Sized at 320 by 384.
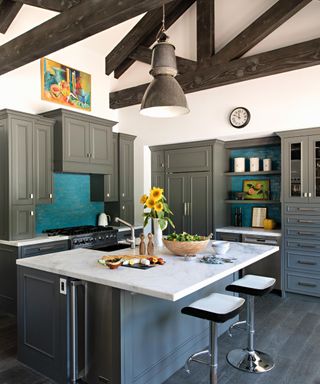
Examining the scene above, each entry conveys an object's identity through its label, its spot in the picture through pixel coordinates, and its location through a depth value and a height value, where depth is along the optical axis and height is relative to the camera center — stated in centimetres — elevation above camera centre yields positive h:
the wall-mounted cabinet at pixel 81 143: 465 +69
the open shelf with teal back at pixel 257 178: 522 +12
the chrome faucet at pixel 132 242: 312 -51
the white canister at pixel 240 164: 536 +38
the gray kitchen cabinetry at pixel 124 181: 581 +13
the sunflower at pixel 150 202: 296 -13
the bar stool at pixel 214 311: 210 -81
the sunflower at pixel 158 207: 297 -17
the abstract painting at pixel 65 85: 511 +170
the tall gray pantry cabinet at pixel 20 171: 403 +23
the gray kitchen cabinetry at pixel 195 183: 524 +9
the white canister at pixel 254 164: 521 +37
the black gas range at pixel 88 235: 463 -69
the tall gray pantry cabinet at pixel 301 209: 432 -29
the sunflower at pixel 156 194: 295 -5
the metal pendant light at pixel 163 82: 270 +89
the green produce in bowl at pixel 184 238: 280 -42
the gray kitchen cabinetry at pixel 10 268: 393 -96
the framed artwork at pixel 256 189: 534 -2
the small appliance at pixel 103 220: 571 -55
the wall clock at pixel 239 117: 490 +106
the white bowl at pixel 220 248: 279 -51
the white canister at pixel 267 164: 510 +36
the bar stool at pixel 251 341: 264 -130
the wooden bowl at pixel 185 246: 270 -48
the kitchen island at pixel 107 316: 209 -93
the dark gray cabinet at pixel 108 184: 555 +8
